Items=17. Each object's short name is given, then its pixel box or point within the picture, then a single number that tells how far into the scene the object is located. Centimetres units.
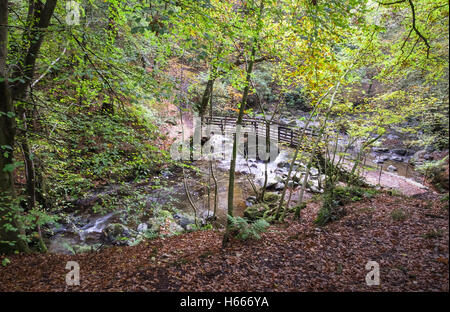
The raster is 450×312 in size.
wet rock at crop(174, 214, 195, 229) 777
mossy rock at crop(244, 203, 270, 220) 799
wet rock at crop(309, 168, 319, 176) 1327
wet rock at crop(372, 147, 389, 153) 1764
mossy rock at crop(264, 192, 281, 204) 981
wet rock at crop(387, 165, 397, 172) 1472
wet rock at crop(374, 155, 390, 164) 1608
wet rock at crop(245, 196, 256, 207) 1010
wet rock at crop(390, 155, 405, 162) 1660
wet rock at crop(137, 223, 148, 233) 697
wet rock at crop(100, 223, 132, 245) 643
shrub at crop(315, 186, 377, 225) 590
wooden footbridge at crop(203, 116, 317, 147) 1698
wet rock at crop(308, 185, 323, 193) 1080
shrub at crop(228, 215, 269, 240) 485
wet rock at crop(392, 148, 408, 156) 1736
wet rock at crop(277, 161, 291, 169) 1464
